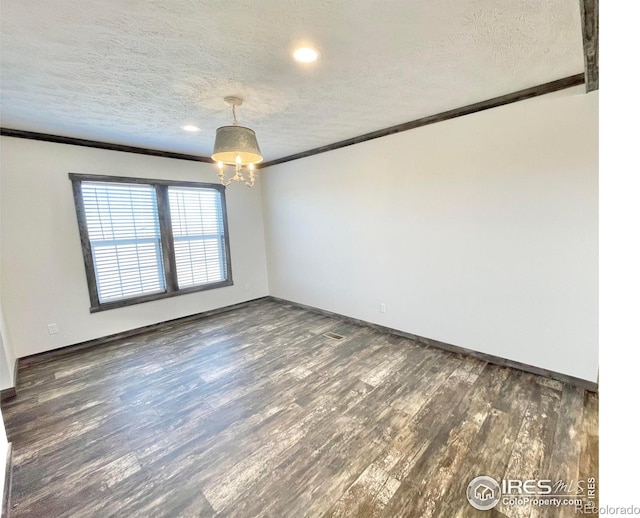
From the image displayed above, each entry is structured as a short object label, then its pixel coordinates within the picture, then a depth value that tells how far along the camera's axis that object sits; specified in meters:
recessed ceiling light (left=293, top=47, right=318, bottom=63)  1.87
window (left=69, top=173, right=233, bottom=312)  3.74
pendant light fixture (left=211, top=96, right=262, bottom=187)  2.28
